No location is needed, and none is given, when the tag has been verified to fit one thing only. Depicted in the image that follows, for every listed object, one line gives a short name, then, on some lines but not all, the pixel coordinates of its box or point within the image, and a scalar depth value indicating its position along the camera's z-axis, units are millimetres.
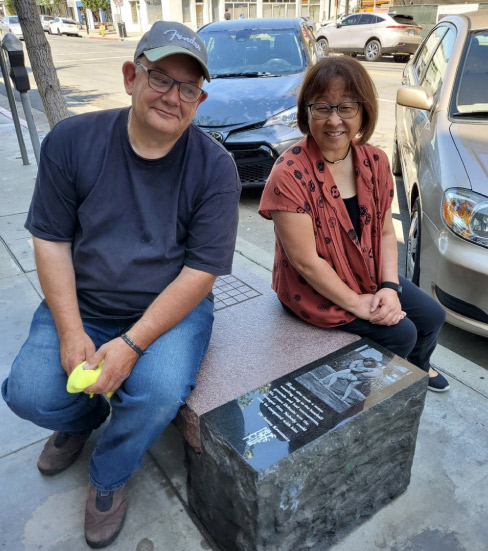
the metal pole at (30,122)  5754
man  1751
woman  2008
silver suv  17547
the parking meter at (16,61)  5492
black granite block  1548
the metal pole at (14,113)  6292
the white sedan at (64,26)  41656
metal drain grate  2650
